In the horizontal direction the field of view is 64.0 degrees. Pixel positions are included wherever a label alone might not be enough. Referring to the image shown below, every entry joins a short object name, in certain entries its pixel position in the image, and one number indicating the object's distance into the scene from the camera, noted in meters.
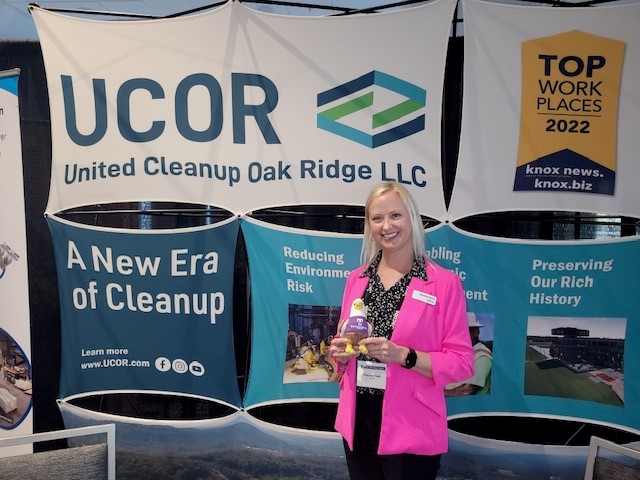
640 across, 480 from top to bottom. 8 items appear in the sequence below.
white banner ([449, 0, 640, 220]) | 2.41
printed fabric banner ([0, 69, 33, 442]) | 2.66
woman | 1.70
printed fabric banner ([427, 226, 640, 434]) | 2.46
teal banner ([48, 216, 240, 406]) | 2.67
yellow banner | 2.42
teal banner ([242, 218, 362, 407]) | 2.58
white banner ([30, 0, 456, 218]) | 2.51
